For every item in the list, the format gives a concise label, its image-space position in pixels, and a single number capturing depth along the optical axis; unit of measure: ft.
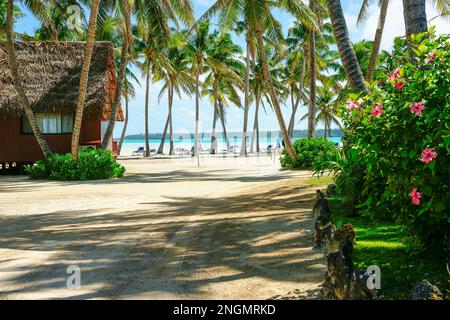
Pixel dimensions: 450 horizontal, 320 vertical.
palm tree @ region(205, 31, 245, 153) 128.77
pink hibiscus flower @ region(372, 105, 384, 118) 14.03
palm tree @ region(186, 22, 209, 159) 128.36
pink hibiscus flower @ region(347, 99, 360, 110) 16.92
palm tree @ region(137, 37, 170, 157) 123.35
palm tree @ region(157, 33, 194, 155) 133.57
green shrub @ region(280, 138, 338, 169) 67.67
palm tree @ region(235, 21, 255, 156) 107.20
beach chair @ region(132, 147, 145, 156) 164.96
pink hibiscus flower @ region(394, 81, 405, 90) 13.51
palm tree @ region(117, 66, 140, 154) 140.52
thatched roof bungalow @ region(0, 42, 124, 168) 68.33
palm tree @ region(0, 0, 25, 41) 82.23
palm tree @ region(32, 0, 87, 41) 64.18
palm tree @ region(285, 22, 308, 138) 110.38
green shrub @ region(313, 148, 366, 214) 22.76
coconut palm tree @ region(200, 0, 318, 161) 56.59
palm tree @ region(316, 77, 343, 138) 171.94
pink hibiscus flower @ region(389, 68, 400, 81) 13.88
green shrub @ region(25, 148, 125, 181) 57.57
